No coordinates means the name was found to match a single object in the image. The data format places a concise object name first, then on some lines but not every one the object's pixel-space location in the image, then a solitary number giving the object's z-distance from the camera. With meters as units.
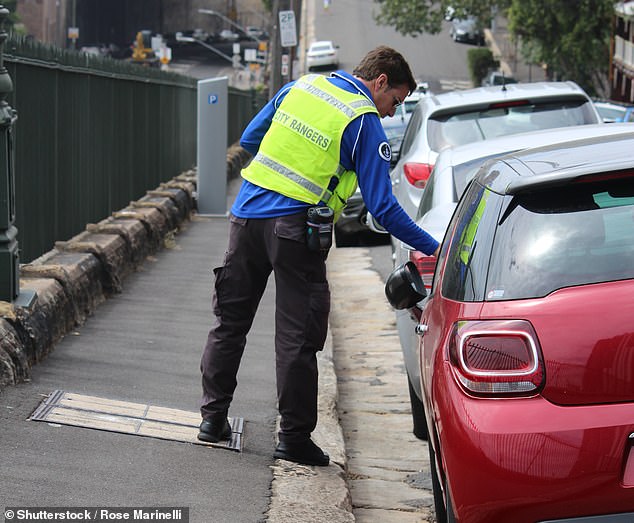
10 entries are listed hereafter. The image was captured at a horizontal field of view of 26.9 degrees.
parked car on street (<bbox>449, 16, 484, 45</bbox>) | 88.44
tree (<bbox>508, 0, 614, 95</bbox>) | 48.19
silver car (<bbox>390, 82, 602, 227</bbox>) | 10.32
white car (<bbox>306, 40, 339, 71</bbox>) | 75.62
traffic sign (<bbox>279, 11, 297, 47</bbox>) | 27.98
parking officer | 5.66
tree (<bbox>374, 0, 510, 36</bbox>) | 57.66
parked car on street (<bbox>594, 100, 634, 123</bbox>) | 30.85
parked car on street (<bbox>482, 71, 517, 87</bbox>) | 53.53
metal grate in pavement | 5.95
